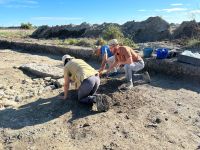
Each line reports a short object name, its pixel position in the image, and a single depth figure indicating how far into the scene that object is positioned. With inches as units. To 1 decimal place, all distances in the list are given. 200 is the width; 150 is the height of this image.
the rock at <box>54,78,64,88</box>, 139.0
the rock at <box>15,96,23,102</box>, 127.6
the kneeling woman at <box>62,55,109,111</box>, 109.6
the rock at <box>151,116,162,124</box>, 103.5
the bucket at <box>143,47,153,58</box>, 165.3
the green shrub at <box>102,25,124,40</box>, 238.1
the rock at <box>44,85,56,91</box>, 137.0
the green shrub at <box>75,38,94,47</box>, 229.9
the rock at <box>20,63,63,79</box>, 157.8
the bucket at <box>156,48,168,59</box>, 158.0
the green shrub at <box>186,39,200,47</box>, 185.8
